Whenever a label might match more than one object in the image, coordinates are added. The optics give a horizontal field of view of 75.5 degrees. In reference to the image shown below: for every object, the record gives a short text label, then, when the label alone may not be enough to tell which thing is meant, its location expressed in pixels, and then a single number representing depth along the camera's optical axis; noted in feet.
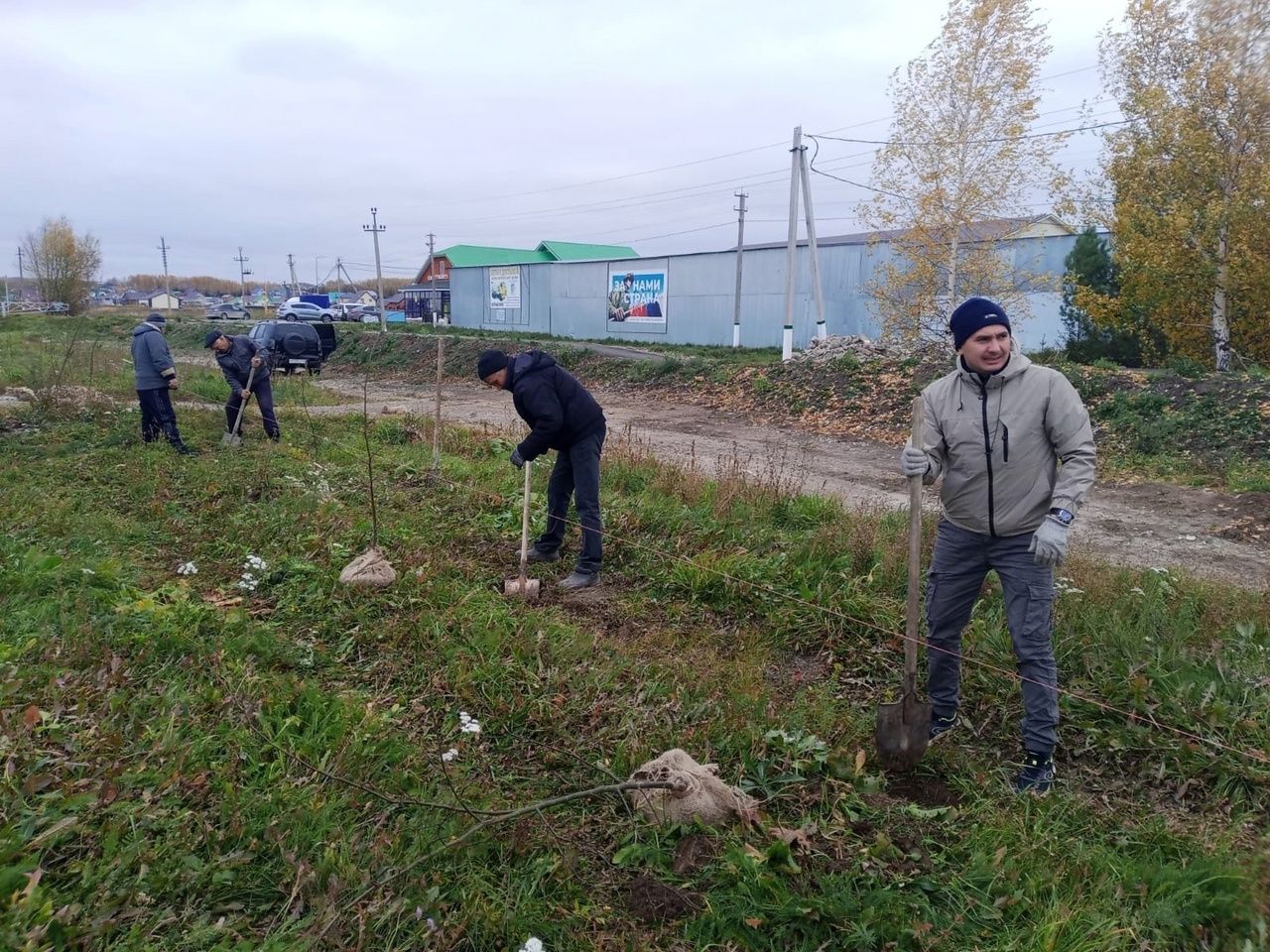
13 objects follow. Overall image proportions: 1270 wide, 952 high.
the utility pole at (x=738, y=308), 85.81
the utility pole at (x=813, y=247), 59.41
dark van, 69.21
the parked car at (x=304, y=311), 135.33
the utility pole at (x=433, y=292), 176.68
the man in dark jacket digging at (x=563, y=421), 16.87
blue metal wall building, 70.28
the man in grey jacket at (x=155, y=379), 29.89
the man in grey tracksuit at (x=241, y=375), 32.25
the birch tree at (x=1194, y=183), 45.57
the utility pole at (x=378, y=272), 138.27
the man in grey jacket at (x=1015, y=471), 9.86
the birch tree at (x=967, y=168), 51.06
